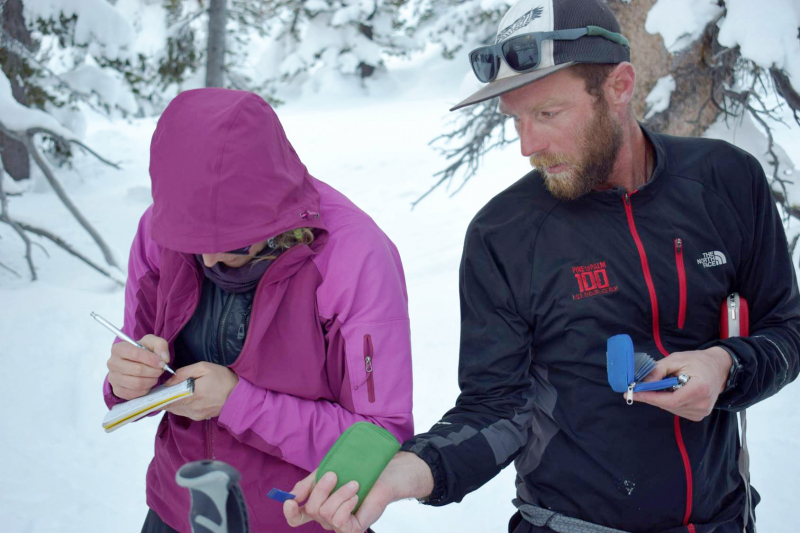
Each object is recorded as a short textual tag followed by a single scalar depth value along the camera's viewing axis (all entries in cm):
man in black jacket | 177
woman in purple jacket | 161
